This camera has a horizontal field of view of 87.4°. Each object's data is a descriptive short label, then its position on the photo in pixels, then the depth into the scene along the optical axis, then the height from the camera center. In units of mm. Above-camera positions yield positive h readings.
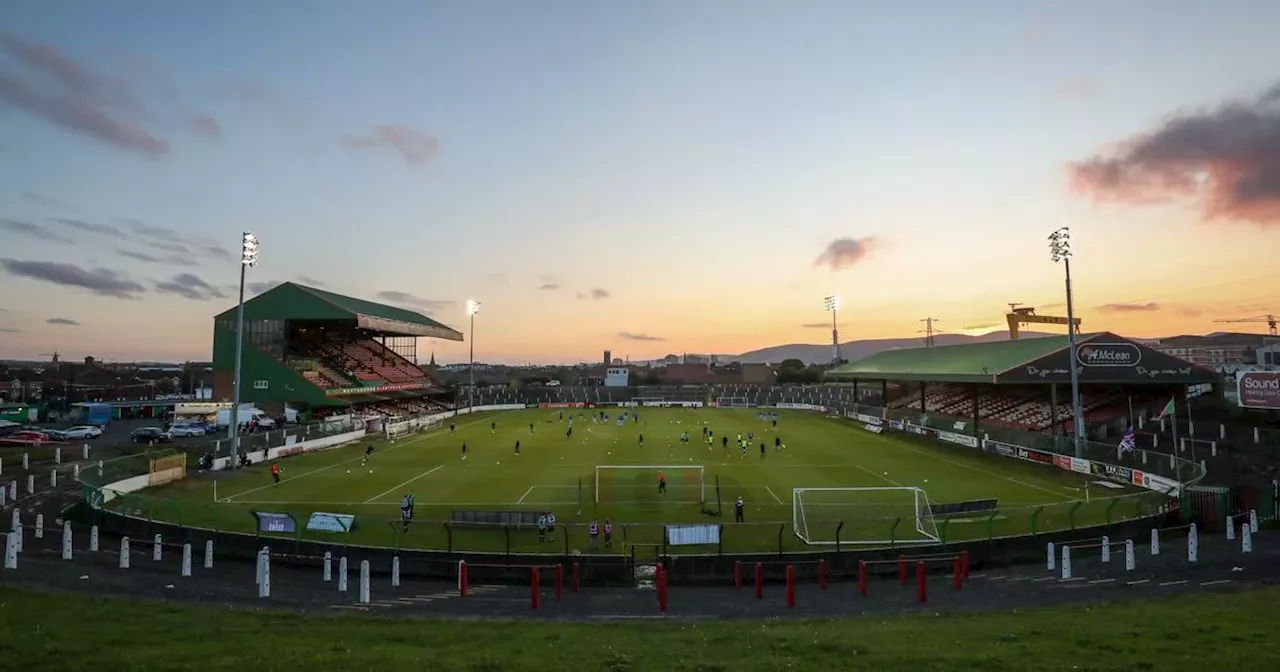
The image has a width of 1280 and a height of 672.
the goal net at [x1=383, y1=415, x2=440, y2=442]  63594 -4941
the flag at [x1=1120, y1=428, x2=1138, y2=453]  35656 -3538
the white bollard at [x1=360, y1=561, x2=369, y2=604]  17592 -5442
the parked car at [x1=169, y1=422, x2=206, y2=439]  58131 -4574
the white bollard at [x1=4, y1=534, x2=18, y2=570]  19422 -5121
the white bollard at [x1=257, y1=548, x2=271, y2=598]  17970 -5330
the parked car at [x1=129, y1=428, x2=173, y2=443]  54719 -4739
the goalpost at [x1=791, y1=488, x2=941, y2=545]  22969 -5535
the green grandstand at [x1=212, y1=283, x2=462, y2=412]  71188 +2682
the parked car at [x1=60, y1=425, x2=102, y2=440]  55438 -4563
